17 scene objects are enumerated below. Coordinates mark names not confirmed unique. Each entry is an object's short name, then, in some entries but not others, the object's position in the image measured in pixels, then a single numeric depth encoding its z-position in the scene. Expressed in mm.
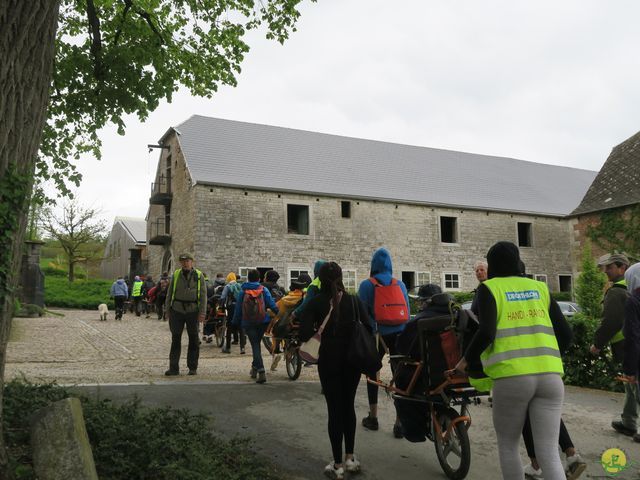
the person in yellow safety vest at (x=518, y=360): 2949
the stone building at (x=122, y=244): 36656
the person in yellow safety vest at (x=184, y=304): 7699
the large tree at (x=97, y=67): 3377
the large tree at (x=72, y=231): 32969
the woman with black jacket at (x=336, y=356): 3998
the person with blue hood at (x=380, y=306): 5246
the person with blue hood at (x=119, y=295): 18703
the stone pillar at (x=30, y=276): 18141
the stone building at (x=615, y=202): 16859
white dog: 18359
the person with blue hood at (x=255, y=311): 7512
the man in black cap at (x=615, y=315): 5074
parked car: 15979
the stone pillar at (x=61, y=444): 2875
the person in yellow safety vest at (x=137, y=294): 21578
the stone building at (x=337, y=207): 20203
